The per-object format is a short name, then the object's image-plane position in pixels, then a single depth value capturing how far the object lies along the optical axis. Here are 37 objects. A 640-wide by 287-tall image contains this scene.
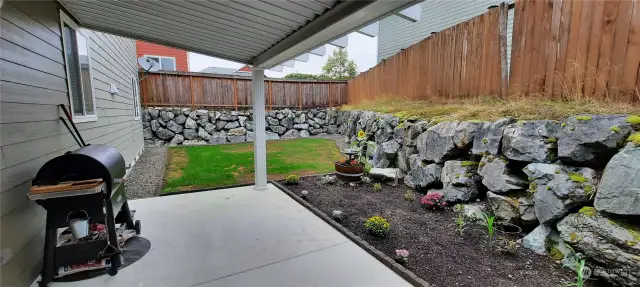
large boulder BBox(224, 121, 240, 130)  10.76
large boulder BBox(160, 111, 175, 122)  9.59
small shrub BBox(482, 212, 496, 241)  2.65
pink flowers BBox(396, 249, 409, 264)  2.32
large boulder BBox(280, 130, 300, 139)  11.88
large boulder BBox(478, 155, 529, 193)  2.95
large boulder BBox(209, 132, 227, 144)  10.35
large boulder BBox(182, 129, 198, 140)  9.93
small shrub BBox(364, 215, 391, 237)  2.79
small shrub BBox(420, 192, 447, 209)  3.51
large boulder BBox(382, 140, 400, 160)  5.35
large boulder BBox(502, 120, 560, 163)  2.76
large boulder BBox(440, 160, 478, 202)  3.47
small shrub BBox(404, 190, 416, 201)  3.94
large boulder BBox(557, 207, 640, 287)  1.87
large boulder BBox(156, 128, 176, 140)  9.59
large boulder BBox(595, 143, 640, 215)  1.96
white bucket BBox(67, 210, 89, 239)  1.96
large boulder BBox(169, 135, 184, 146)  9.73
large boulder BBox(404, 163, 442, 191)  4.08
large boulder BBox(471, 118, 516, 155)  3.25
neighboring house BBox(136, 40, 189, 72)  13.49
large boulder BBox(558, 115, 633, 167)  2.25
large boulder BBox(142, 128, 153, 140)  9.35
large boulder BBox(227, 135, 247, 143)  10.65
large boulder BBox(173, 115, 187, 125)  9.82
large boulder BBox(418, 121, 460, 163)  3.92
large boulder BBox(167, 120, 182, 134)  9.70
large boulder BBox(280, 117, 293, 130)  11.90
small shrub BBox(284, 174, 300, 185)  4.75
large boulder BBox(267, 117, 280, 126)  11.62
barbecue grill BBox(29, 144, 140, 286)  1.87
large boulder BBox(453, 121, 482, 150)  3.63
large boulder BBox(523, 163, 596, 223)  2.32
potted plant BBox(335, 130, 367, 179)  4.75
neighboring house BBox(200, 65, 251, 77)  15.58
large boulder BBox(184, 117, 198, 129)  9.95
